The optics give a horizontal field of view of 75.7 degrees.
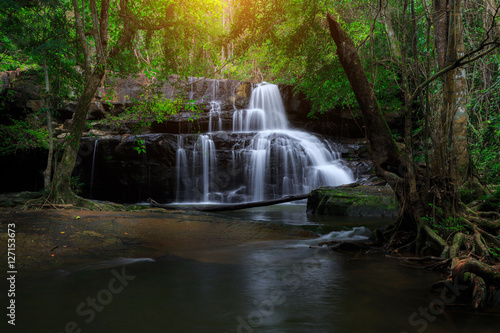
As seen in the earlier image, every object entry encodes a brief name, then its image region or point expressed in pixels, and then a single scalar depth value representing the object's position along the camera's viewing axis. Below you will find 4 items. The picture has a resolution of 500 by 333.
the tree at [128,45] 7.86
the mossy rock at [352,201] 10.13
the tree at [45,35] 8.38
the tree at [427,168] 4.72
